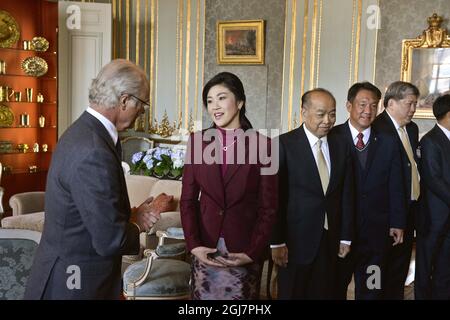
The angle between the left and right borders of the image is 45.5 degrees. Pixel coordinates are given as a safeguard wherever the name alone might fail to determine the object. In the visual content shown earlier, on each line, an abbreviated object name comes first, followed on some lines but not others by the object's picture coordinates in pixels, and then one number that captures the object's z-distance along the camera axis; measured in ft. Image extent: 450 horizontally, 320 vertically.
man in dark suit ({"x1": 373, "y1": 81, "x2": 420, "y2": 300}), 10.66
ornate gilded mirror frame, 20.38
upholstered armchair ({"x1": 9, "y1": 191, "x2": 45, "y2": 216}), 17.16
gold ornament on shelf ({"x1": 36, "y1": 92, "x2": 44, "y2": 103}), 24.25
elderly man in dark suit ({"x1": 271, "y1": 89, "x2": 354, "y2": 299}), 8.48
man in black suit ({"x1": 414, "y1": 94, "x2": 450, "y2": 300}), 11.14
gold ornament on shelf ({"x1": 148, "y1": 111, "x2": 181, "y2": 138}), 26.37
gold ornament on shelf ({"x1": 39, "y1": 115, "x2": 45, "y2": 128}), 24.41
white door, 23.70
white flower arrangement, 16.48
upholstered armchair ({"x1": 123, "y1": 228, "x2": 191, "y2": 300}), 10.62
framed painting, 23.63
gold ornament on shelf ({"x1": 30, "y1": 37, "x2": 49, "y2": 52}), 23.94
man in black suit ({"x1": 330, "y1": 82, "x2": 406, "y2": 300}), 9.89
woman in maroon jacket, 7.48
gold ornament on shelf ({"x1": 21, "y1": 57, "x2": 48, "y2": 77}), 23.75
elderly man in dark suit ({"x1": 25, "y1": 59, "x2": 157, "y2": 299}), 5.76
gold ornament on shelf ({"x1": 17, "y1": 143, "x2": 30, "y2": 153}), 23.84
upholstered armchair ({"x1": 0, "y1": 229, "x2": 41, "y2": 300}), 7.48
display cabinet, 23.22
